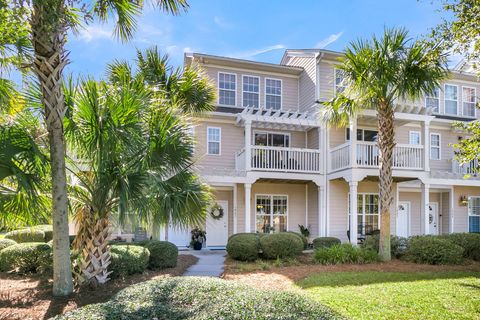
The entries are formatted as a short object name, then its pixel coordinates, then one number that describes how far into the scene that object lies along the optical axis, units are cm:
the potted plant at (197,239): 1673
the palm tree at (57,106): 644
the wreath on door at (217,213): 1773
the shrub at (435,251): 1234
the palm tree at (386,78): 1152
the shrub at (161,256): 1086
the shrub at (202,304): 418
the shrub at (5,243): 1156
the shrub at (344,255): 1211
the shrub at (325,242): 1461
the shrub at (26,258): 977
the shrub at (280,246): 1272
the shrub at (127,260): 885
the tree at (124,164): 698
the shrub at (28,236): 1434
